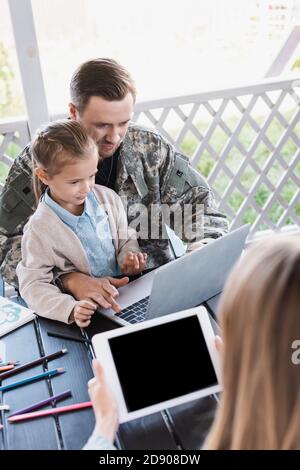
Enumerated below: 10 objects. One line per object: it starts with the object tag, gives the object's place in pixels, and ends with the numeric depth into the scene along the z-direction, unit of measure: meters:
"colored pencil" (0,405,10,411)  0.94
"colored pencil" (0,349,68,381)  1.01
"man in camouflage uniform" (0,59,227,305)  1.37
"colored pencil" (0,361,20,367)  1.04
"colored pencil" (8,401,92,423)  0.91
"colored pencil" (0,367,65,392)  0.98
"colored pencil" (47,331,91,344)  1.09
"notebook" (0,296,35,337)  1.15
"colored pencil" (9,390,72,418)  0.92
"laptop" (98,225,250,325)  0.98
